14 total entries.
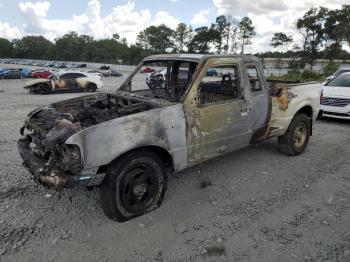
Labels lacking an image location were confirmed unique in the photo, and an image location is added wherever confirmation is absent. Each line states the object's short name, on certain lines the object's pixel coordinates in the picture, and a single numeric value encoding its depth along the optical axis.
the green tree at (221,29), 78.25
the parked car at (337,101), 9.06
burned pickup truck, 3.51
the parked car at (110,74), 43.46
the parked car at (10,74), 32.50
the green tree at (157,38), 93.56
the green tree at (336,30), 41.16
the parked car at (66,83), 18.84
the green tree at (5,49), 113.25
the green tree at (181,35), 91.26
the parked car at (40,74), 32.97
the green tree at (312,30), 42.62
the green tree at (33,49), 113.69
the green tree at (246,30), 72.94
